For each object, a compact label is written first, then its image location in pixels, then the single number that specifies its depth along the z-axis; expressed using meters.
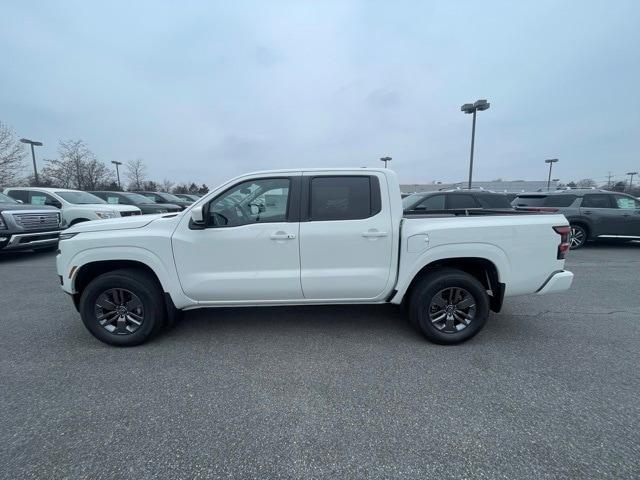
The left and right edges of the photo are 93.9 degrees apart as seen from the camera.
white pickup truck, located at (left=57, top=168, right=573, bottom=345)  3.16
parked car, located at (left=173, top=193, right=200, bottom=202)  21.77
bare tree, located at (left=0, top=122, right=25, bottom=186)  22.31
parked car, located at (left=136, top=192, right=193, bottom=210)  16.12
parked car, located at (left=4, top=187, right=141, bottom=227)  9.13
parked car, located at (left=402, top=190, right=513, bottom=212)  8.88
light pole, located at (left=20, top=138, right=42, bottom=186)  21.66
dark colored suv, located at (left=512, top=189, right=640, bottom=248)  8.63
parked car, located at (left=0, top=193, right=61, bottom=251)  7.08
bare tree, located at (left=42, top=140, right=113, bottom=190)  29.20
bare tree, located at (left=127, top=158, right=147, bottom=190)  42.09
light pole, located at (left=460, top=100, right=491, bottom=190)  16.81
